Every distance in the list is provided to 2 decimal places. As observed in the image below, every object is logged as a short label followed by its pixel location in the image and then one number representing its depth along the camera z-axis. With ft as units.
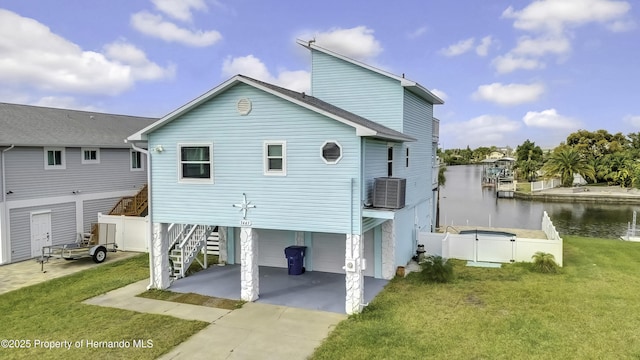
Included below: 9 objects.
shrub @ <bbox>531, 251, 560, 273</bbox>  45.19
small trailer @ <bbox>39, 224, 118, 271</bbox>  50.78
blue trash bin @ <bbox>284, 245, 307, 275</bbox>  45.85
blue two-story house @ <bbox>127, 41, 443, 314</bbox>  33.96
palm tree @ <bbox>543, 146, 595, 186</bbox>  203.21
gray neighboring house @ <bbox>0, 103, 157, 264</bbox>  53.01
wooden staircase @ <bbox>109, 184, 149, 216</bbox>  66.55
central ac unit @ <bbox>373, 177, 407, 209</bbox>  34.65
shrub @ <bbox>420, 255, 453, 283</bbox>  41.75
